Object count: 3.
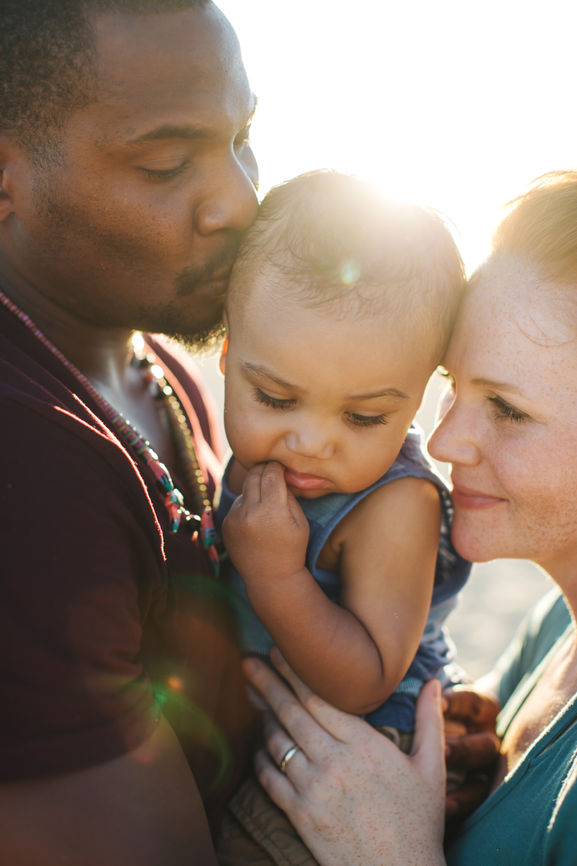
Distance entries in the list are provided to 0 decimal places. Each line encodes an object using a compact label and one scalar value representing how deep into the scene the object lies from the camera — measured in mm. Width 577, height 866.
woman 522
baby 544
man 426
